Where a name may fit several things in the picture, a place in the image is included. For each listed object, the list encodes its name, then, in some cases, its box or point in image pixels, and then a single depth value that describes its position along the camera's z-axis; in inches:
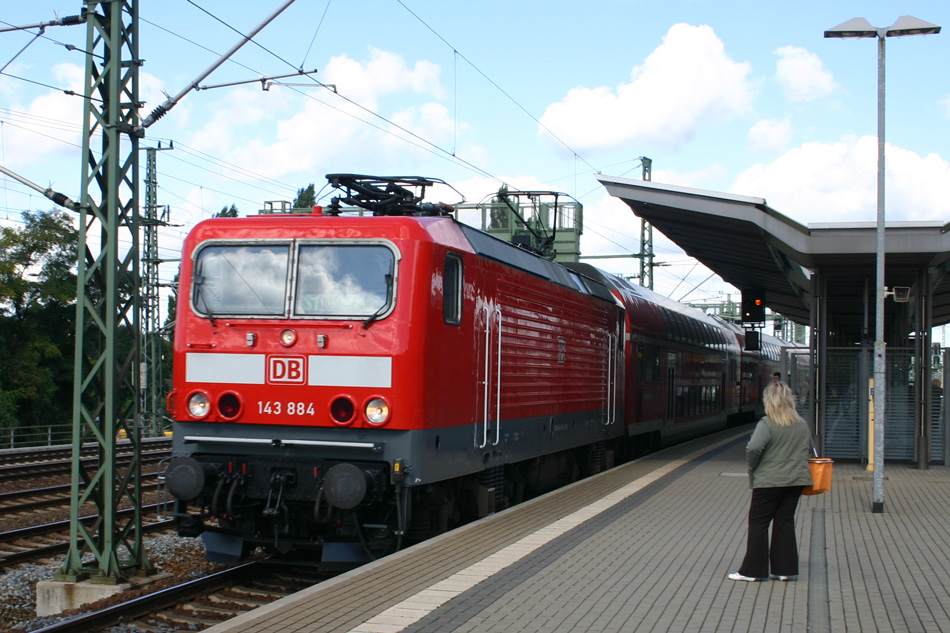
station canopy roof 581.9
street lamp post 462.9
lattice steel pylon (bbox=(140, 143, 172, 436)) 1291.8
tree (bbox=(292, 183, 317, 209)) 2267.8
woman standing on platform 288.5
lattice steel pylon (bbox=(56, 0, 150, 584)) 346.0
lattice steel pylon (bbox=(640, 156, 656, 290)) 1386.6
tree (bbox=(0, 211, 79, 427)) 1744.6
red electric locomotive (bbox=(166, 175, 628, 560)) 331.6
